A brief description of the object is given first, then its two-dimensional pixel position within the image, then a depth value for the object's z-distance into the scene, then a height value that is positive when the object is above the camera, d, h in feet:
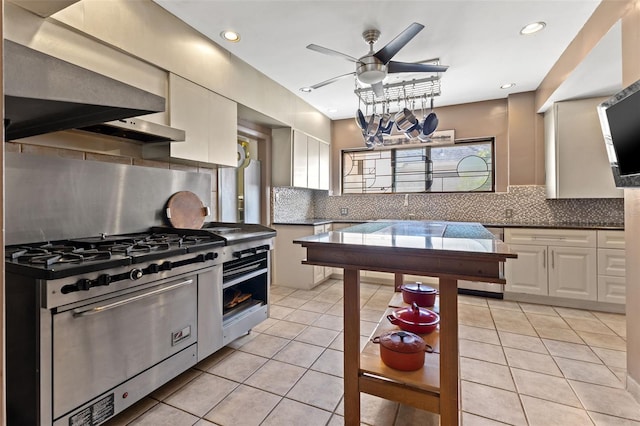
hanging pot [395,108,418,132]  8.38 +2.63
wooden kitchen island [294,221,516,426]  3.96 -1.07
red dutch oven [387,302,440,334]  6.00 -2.30
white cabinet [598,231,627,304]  9.96 -1.94
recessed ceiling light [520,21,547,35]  7.85 +5.00
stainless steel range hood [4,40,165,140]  2.99 +1.54
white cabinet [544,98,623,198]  10.62 +2.14
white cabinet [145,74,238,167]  7.56 +2.51
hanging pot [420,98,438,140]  8.62 +2.58
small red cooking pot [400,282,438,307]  7.30 -2.13
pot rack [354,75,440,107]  10.34 +4.68
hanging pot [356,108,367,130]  8.78 +2.74
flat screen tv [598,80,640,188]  5.36 +1.54
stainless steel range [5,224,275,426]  4.10 -1.79
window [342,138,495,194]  14.05 +2.22
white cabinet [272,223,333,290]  12.84 -2.24
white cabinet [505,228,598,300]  10.39 -1.95
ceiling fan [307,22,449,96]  6.45 +3.64
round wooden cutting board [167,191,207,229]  8.13 +0.06
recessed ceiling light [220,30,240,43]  8.16 +4.99
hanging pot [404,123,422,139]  8.54 +2.37
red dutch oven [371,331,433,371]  4.80 -2.32
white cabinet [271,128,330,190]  12.93 +2.41
